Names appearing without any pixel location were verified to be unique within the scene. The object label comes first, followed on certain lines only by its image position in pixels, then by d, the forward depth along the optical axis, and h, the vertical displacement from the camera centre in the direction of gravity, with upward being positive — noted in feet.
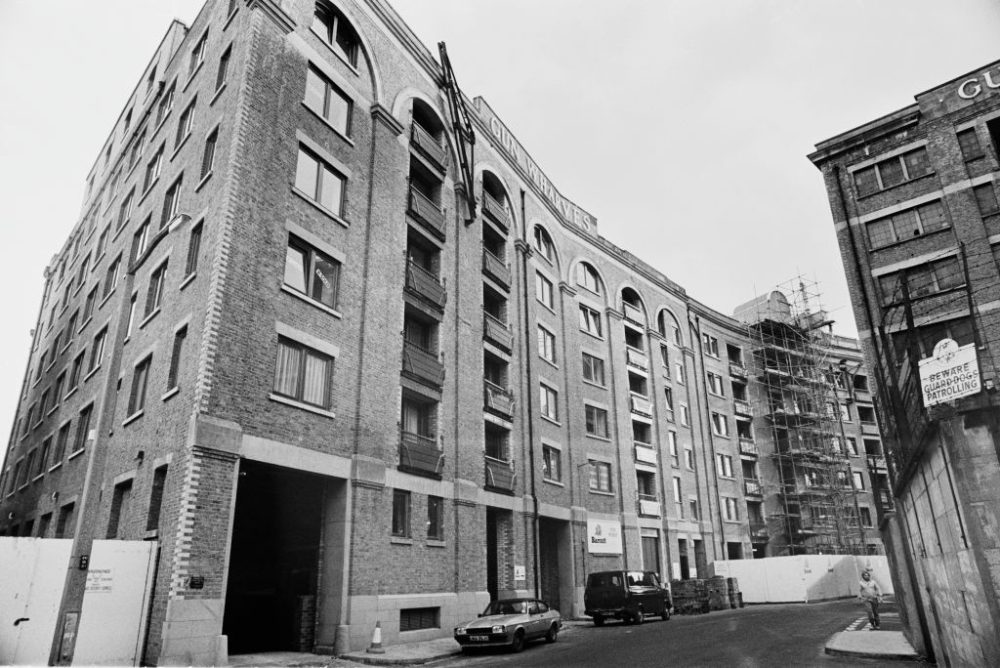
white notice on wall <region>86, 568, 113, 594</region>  43.60 +0.50
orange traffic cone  53.93 -4.67
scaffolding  159.12 +33.04
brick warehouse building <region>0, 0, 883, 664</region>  52.01 +22.32
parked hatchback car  55.36 -3.96
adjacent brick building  29.68 +39.23
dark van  79.92 -2.62
